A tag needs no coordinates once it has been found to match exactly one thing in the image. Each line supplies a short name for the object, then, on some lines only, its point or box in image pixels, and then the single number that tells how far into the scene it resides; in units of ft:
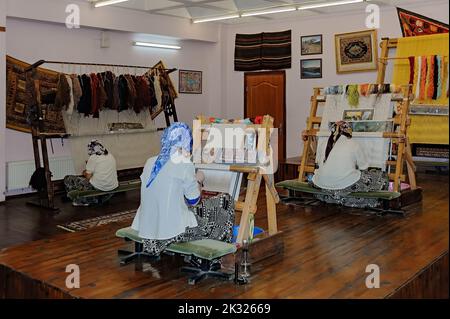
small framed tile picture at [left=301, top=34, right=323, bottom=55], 31.24
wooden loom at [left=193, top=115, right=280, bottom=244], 13.09
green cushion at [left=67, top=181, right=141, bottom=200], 22.53
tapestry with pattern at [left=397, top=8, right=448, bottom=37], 26.66
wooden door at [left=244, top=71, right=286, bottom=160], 33.37
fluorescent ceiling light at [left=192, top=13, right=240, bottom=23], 29.79
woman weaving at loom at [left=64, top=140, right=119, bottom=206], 23.36
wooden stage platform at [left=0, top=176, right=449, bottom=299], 11.23
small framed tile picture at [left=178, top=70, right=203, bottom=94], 33.73
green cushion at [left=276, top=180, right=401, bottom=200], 18.48
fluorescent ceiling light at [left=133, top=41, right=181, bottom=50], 30.73
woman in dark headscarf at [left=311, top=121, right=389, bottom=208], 19.04
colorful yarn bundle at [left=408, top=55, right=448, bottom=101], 23.13
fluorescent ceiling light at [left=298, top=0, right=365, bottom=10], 25.82
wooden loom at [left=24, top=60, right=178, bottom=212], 22.72
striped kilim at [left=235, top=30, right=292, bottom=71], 32.71
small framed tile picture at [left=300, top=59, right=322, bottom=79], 31.45
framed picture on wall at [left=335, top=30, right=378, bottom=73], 28.99
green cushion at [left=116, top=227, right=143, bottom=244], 12.78
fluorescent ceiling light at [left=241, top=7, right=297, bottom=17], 28.05
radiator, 24.81
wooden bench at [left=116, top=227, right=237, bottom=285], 11.68
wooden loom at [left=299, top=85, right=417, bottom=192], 19.69
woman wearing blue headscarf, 11.84
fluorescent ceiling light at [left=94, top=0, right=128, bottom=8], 25.04
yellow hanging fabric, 23.51
